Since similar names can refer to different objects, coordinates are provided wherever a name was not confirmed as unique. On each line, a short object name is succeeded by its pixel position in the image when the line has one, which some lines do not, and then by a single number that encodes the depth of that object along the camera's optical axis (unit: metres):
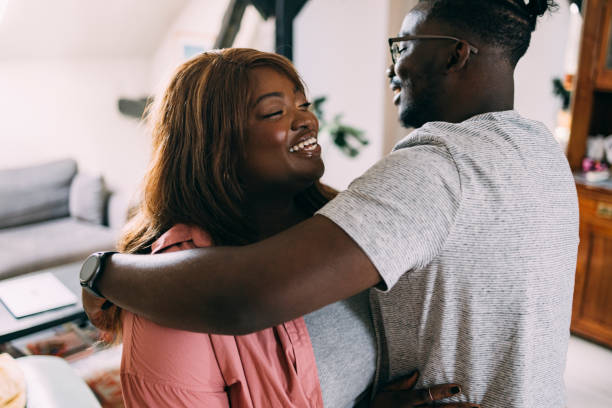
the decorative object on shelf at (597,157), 2.61
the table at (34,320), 2.03
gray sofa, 3.15
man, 0.58
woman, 0.77
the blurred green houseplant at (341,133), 3.25
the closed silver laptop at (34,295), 2.18
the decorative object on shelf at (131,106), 3.96
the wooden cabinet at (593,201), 2.43
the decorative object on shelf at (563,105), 2.83
